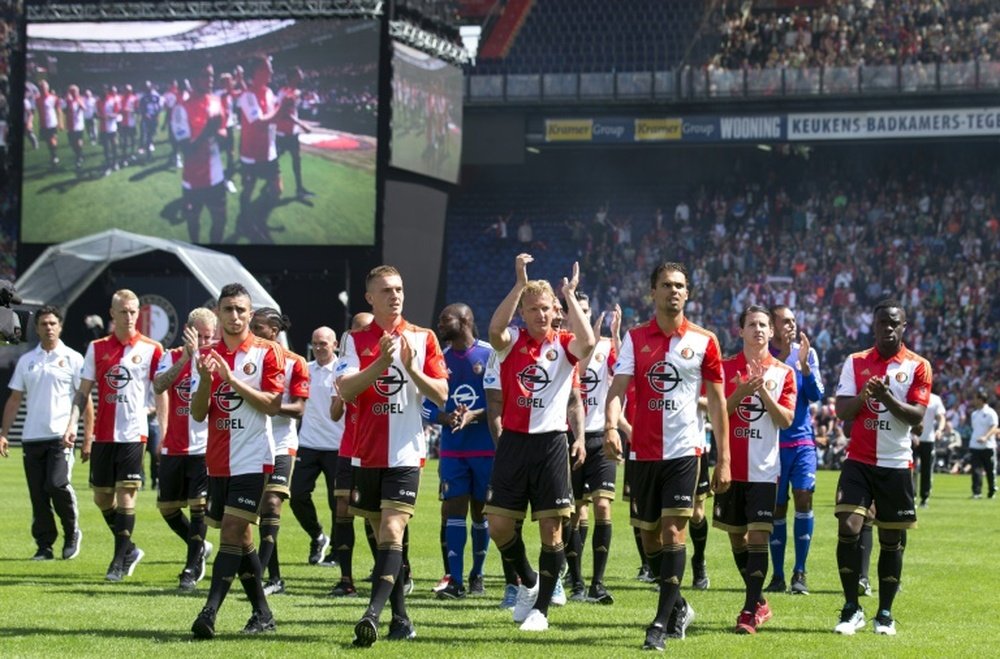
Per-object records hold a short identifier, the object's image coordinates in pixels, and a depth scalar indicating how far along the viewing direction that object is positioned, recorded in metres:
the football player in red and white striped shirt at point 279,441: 12.88
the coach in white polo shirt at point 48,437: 16.86
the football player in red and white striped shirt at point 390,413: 11.30
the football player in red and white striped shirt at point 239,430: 11.38
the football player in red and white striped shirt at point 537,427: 11.91
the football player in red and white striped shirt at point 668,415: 11.49
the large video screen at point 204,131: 42.62
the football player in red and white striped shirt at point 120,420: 15.23
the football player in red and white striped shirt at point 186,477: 14.73
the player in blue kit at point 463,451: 14.15
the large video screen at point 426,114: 43.00
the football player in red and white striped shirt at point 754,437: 12.65
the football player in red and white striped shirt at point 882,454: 12.30
